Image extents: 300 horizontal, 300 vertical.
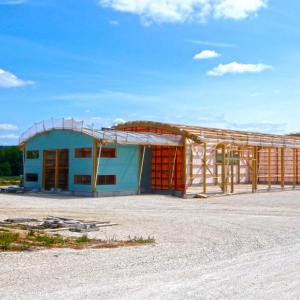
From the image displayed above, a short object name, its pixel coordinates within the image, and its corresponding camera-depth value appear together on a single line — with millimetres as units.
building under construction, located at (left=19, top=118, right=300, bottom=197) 25703
